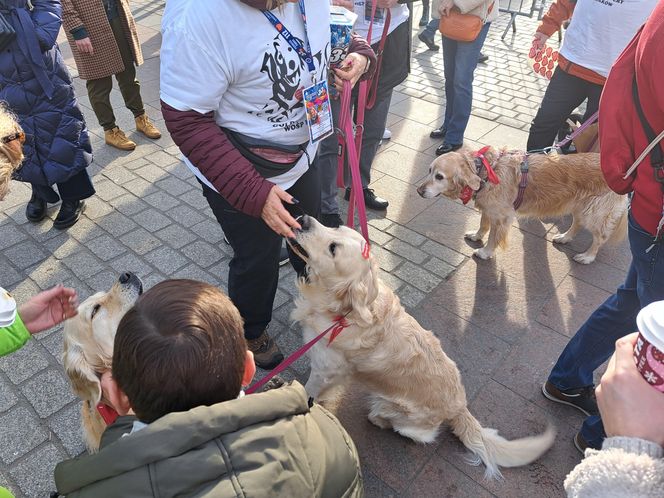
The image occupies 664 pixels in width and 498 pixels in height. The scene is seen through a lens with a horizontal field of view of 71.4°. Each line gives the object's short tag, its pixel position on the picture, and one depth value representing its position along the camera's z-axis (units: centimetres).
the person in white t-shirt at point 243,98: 187
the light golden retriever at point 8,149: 180
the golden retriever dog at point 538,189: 390
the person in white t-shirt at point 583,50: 368
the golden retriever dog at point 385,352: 237
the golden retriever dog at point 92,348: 176
